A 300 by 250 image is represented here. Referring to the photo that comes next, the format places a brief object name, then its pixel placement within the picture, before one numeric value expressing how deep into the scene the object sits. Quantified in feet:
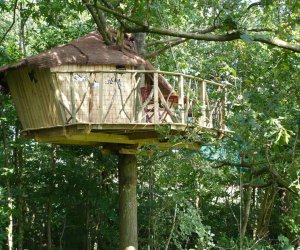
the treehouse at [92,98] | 23.62
